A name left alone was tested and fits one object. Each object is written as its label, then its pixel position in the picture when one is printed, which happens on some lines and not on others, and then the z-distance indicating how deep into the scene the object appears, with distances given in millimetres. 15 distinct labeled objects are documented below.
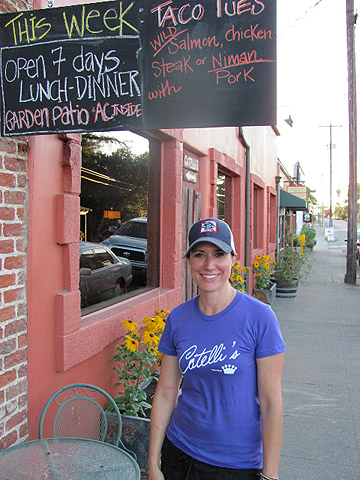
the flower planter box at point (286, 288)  10727
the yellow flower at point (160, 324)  3719
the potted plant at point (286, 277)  10770
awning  17234
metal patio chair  2872
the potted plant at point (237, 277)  7477
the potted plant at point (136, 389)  3174
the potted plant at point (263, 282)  9507
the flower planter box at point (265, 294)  9469
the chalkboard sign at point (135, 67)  2189
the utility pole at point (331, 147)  46756
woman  1751
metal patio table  1989
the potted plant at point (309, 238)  25764
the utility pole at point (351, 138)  12570
